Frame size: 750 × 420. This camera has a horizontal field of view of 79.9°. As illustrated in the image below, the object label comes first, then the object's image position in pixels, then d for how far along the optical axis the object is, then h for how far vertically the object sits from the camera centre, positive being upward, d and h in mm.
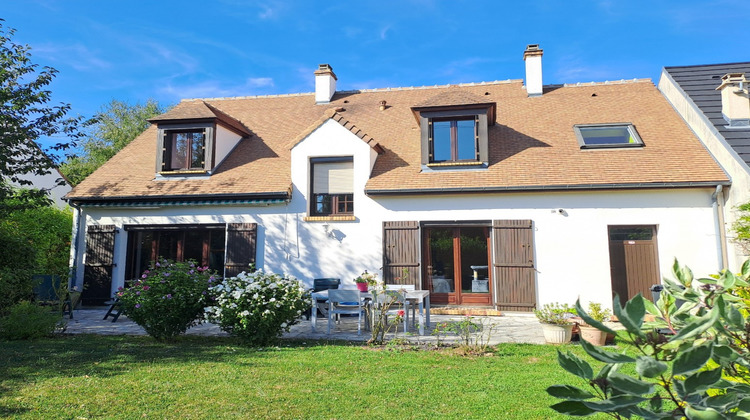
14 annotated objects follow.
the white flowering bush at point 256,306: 8281 -765
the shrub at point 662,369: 1190 -300
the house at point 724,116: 11328 +4268
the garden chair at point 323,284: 12734 -538
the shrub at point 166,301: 8617 -695
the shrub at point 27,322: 9055 -1156
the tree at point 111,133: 31828 +9735
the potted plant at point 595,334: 8453 -1305
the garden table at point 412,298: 9410 -721
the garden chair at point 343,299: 9734 -732
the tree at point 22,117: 12492 +4408
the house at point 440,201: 12445 +1909
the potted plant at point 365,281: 9164 -344
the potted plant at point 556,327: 8680 -1201
